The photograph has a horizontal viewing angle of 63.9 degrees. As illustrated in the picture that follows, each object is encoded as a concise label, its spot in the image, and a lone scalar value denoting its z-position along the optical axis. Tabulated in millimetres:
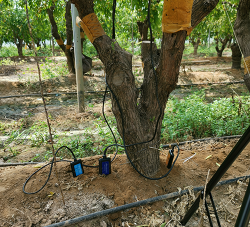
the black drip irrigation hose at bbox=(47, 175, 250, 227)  1666
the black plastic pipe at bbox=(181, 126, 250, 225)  1104
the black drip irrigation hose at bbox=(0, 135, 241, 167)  3085
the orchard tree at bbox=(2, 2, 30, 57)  13205
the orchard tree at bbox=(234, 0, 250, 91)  2965
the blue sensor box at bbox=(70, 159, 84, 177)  2080
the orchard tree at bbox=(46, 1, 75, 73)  6586
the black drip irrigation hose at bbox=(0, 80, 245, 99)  6108
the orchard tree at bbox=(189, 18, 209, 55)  15272
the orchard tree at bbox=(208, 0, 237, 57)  6596
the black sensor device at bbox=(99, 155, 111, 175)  2087
